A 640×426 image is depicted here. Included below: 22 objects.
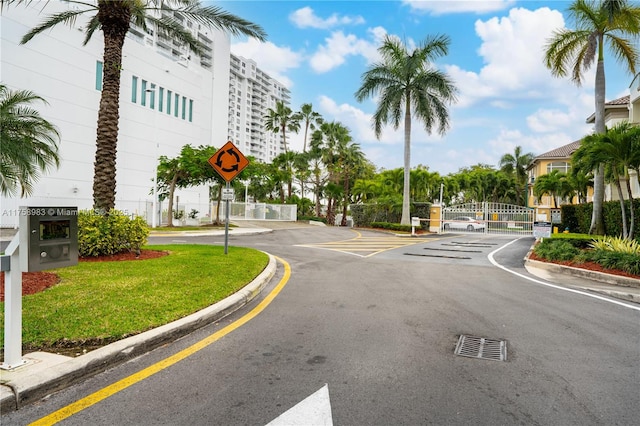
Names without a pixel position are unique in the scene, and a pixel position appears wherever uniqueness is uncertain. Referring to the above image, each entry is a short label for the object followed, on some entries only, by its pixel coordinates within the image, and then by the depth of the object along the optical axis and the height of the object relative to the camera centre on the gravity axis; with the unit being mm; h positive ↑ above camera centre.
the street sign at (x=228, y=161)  10992 +1211
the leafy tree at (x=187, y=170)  26706 +2409
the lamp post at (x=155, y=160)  28016 +3706
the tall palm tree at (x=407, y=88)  29047 +8739
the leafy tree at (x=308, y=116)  50125 +11338
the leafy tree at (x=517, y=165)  69375 +8191
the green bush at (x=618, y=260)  9185 -1048
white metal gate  30141 -669
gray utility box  3457 -302
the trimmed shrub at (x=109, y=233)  9797 -710
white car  31250 -954
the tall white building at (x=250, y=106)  136500 +34814
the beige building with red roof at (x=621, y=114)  23375 +6697
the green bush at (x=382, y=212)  31734 -153
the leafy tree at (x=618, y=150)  12578 +2048
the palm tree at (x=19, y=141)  14195 +2205
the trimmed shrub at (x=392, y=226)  28516 -1140
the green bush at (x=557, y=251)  11352 -1064
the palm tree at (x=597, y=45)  17219 +7664
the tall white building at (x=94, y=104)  24781 +7666
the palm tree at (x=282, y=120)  51281 +11021
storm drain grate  4421 -1516
